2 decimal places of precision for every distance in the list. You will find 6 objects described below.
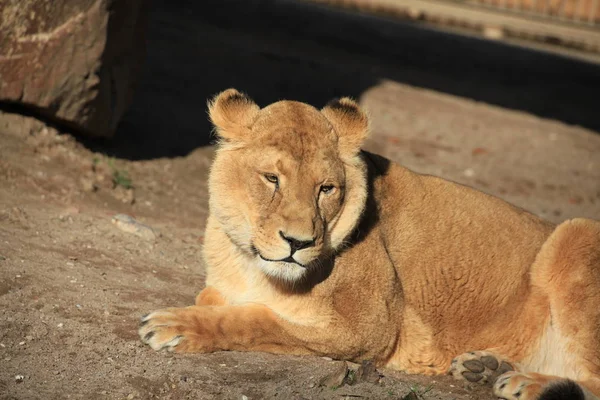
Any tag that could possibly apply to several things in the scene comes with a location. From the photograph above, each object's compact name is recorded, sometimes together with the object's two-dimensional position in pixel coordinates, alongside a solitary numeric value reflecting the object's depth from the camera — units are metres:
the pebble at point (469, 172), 22.11
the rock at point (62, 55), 14.95
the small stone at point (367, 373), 9.99
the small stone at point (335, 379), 9.64
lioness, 9.87
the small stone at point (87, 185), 15.32
